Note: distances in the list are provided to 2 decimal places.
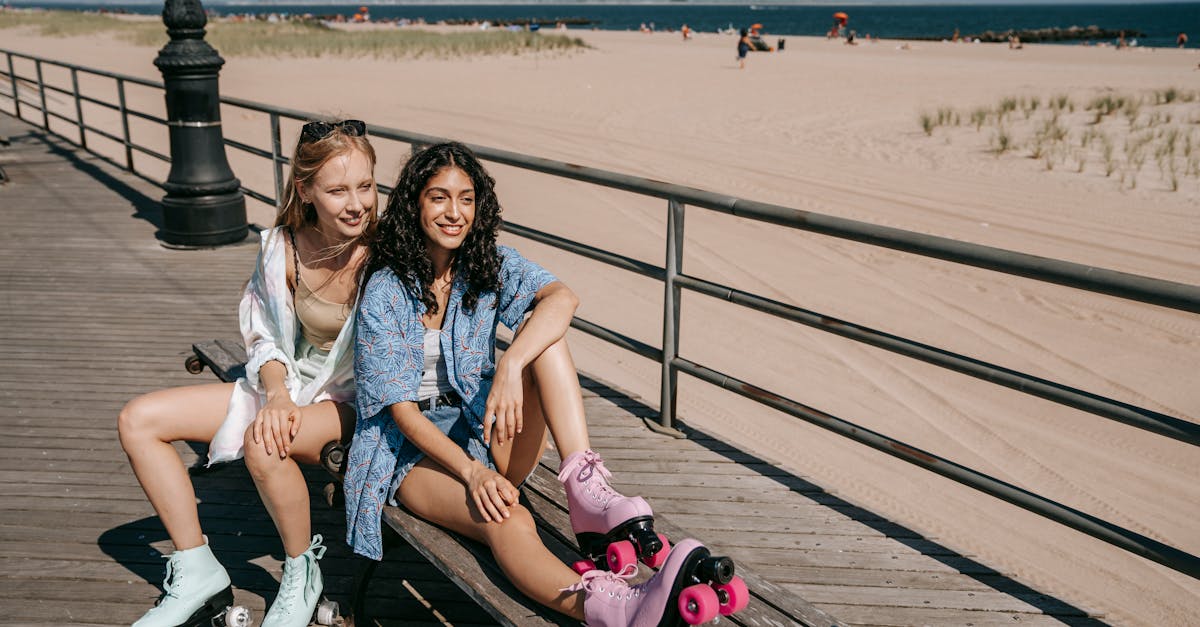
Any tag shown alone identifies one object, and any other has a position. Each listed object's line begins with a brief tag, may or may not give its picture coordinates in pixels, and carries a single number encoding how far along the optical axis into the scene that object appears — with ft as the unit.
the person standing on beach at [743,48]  111.14
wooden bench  7.18
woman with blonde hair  8.51
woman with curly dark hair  7.45
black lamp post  21.74
